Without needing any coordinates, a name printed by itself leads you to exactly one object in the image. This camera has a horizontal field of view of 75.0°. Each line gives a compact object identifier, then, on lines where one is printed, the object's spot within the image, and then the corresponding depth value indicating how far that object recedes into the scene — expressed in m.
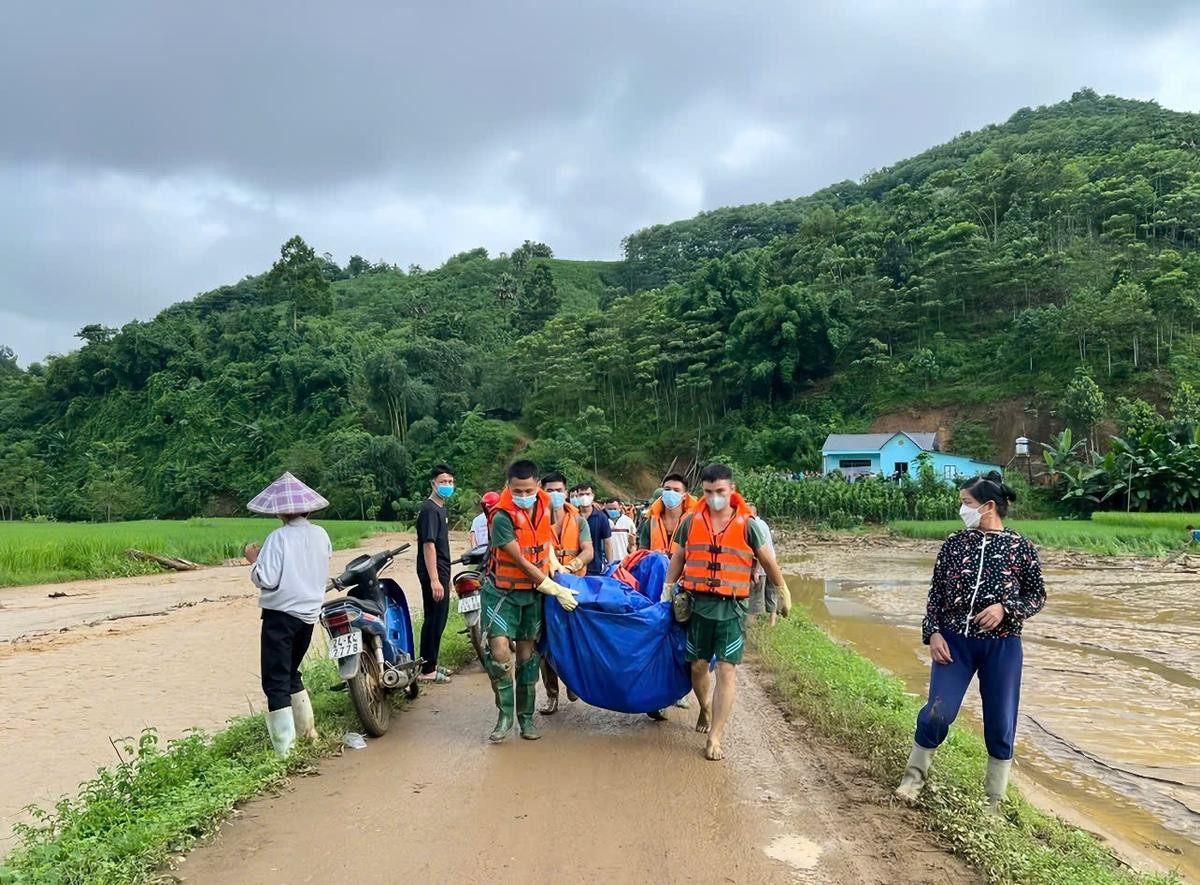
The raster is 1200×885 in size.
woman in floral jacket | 4.05
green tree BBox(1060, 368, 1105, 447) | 35.28
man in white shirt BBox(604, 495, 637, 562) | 10.18
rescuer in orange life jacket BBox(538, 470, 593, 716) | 6.15
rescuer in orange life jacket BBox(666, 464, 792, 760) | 5.00
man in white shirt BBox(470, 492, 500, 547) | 7.74
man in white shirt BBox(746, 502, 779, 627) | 9.95
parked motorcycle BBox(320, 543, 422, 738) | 5.21
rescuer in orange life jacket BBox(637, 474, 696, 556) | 7.45
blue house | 36.41
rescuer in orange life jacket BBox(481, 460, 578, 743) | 5.37
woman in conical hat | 4.79
